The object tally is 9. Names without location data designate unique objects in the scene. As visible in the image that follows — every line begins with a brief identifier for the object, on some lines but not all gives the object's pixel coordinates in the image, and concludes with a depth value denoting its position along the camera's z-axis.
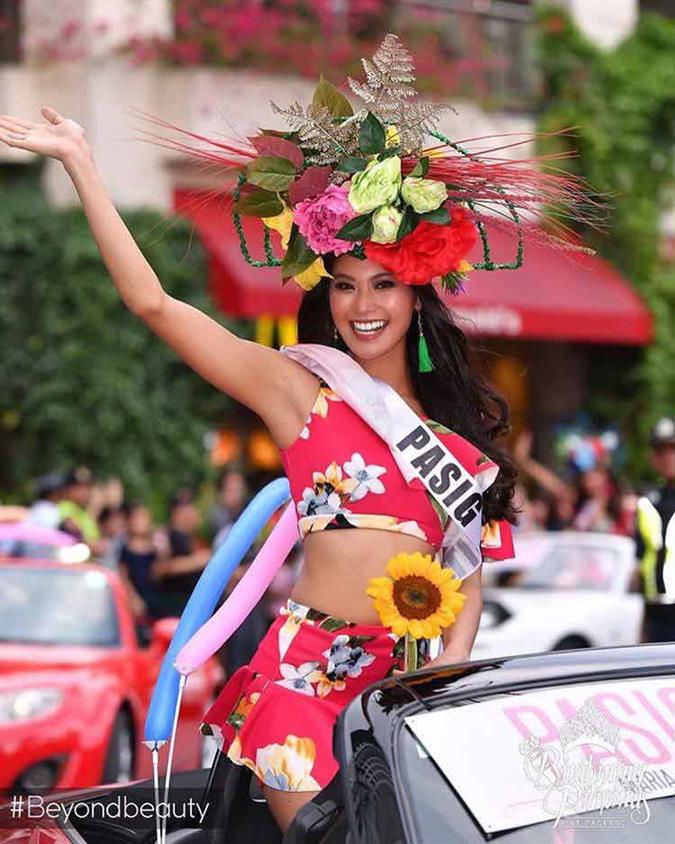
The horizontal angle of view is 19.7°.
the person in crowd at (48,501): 12.38
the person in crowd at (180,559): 13.02
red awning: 16.53
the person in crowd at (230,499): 14.41
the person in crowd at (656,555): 8.77
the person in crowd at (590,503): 15.41
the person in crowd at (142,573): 13.03
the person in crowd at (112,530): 13.52
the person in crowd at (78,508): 12.82
